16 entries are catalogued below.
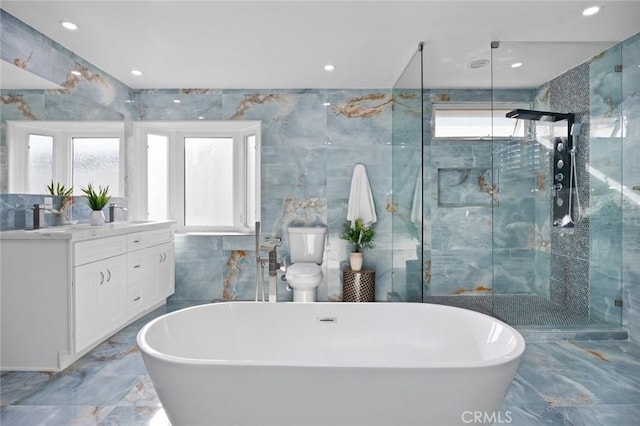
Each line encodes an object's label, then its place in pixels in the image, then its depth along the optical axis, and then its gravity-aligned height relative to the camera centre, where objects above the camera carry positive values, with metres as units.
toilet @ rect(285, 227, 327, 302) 3.54 -0.35
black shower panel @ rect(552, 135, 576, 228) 2.95 +0.24
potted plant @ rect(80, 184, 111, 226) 2.79 +0.07
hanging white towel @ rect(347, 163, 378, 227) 3.60 +0.12
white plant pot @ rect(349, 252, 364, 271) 3.52 -0.48
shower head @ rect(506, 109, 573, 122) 2.95 +0.82
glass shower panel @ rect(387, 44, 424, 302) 2.90 +0.23
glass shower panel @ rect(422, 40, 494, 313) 2.88 +0.31
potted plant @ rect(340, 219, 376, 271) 3.52 -0.27
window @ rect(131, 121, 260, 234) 3.80 +0.38
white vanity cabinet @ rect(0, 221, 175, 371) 2.16 -0.53
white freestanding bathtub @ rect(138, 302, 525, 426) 1.24 -0.64
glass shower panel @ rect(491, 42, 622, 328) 2.76 +0.19
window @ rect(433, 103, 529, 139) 3.00 +0.78
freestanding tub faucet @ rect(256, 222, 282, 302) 2.32 -0.34
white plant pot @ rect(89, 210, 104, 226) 2.78 -0.05
